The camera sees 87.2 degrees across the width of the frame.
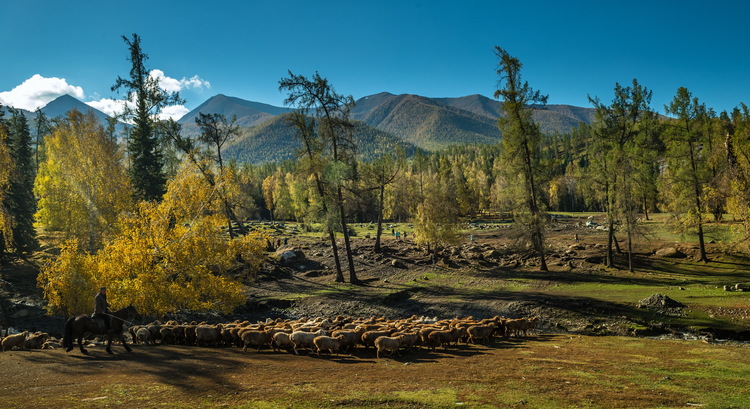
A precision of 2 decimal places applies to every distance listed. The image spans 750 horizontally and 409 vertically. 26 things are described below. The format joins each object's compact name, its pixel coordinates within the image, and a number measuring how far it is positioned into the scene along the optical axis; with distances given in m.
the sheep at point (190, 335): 18.30
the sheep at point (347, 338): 16.67
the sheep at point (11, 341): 16.84
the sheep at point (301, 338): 16.38
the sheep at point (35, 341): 17.12
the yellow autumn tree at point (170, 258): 20.14
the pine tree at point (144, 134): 42.38
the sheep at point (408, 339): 16.59
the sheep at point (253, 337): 17.15
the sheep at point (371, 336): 16.80
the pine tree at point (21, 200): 40.68
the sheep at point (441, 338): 17.50
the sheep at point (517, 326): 21.10
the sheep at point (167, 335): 18.36
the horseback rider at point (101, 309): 15.68
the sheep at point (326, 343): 16.06
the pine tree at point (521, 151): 35.34
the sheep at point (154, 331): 18.36
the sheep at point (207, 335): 17.92
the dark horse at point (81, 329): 15.31
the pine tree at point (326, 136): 36.22
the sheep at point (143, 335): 18.14
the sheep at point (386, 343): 15.84
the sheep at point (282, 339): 16.66
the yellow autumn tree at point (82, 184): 33.78
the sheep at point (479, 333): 18.62
